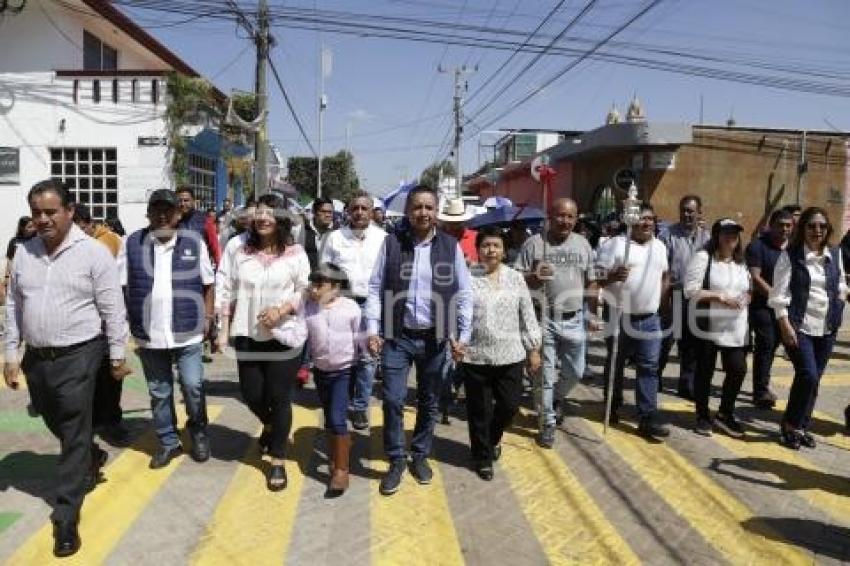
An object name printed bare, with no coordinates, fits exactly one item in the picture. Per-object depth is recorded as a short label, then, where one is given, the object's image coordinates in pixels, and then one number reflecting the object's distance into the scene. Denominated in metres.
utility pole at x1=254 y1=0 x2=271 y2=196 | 17.62
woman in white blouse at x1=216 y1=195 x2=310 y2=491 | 4.75
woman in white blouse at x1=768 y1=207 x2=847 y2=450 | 5.57
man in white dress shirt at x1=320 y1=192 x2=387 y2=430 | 6.36
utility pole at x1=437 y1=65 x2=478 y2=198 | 37.26
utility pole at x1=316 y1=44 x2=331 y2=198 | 43.09
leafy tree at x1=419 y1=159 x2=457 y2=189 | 81.41
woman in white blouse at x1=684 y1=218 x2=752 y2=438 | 5.97
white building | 16.44
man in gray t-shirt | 5.70
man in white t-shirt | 5.88
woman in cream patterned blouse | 4.94
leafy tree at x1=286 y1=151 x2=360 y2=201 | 61.28
